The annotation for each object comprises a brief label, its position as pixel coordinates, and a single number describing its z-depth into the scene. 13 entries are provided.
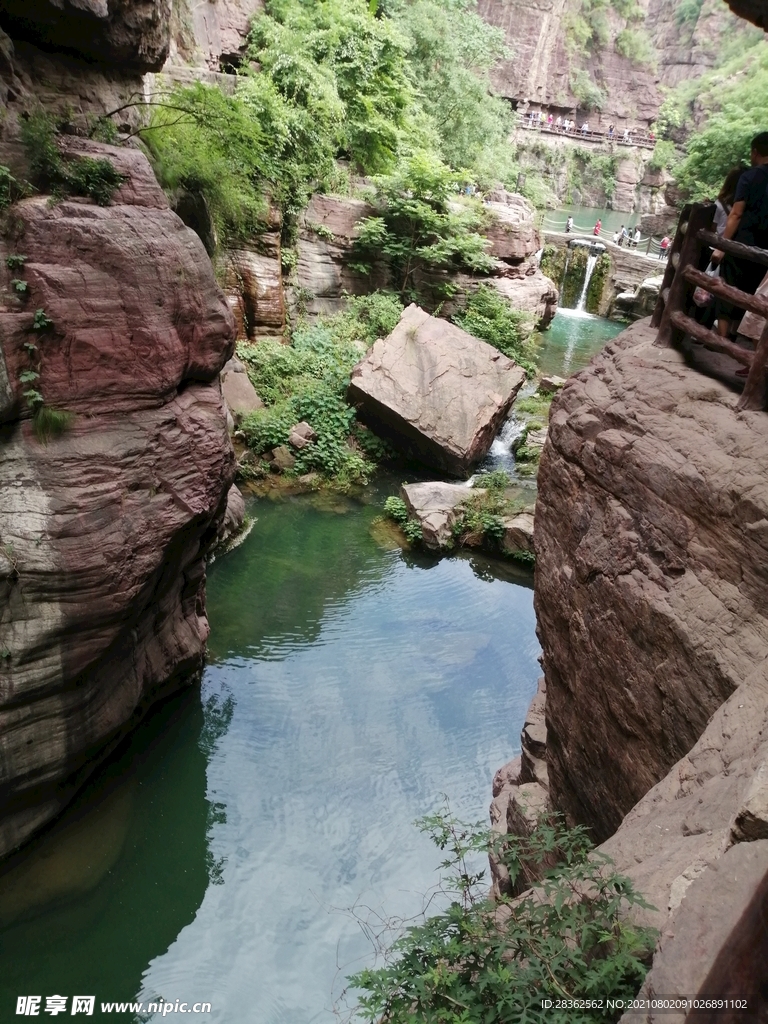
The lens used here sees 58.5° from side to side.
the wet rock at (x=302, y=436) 11.54
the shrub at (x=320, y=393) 11.58
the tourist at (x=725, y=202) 4.79
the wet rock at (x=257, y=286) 12.68
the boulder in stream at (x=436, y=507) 10.14
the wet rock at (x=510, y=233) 15.88
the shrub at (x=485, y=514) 10.27
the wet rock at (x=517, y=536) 10.09
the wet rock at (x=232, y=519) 9.70
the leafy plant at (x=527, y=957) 2.14
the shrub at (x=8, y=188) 4.76
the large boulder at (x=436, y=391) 11.60
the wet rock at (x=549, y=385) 14.83
